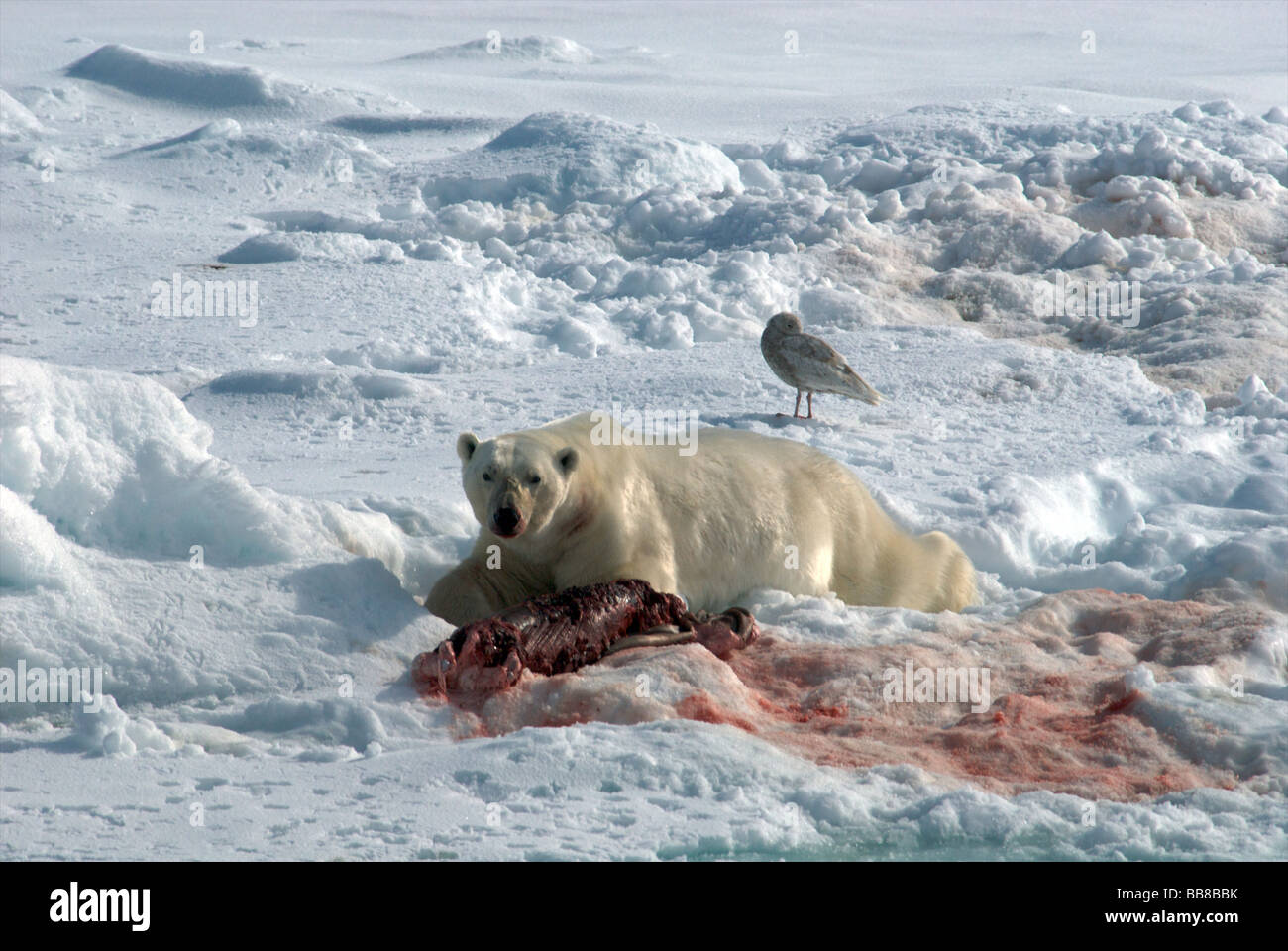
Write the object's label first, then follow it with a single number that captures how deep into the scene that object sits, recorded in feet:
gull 23.25
